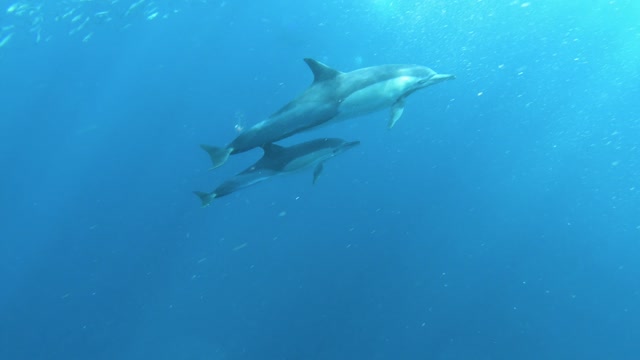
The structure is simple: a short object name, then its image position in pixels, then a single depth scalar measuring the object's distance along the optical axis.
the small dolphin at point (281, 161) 7.72
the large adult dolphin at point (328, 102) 6.87
